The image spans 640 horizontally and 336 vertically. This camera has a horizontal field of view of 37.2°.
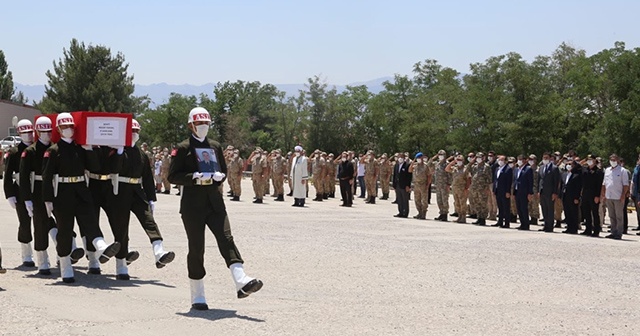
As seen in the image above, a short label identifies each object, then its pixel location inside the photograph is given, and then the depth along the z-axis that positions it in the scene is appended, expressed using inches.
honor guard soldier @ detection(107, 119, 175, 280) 486.3
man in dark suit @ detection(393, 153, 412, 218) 1010.7
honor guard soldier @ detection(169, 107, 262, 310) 390.3
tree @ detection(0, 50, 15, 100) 4397.1
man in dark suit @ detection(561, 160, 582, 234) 855.7
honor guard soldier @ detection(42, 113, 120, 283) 464.4
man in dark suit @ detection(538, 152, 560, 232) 885.2
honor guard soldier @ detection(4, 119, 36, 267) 522.3
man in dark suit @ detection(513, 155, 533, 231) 882.8
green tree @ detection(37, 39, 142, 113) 3157.0
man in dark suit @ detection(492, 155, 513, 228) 902.4
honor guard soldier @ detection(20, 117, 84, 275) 496.4
